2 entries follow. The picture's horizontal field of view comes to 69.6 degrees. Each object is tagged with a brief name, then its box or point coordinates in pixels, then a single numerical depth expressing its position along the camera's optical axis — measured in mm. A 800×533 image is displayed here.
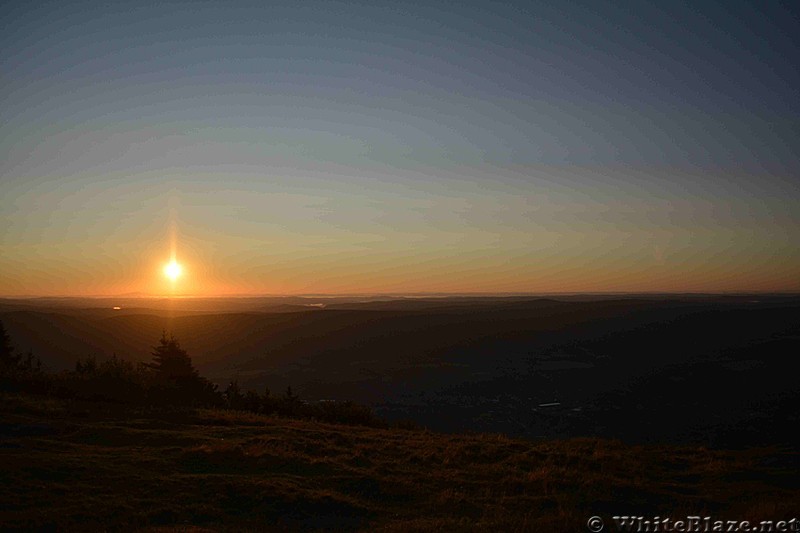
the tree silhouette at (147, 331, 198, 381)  41809
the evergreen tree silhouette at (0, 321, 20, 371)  38625
